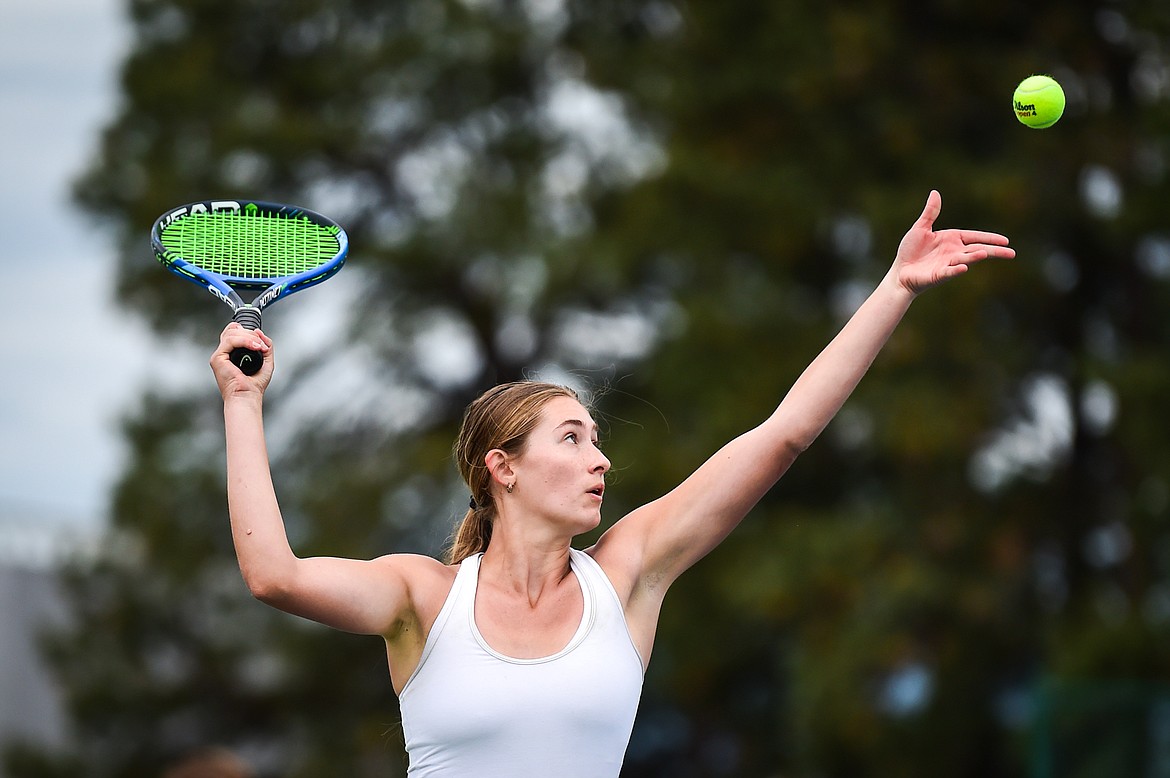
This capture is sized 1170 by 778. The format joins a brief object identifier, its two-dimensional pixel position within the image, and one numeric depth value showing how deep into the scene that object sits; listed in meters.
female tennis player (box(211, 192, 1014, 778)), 6.25
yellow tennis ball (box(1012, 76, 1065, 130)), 9.23
